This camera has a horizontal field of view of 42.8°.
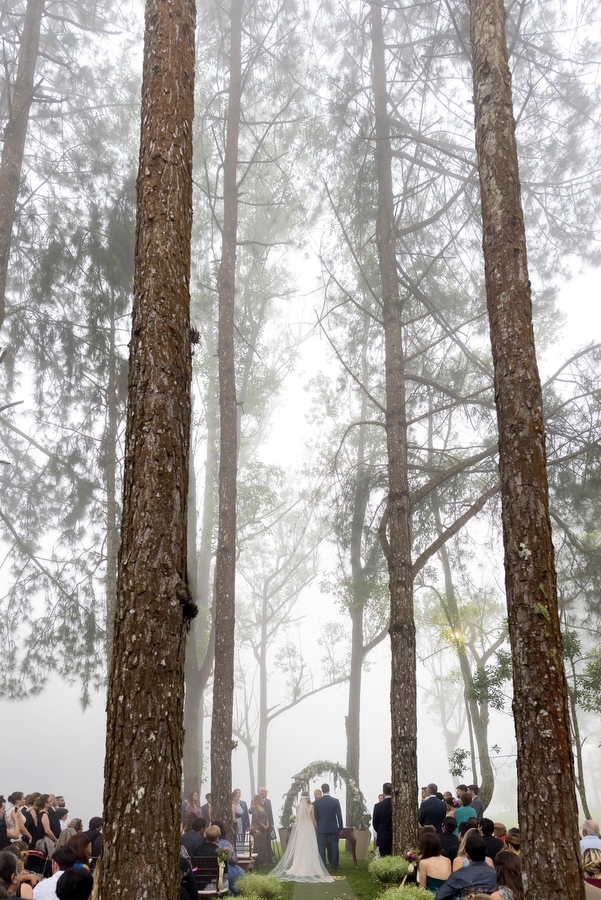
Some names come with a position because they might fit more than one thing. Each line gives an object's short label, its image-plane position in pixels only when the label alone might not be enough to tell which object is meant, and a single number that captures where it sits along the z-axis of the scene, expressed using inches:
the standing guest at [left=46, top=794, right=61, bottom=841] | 360.8
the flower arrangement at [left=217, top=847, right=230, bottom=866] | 335.6
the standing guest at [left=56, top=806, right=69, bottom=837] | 388.3
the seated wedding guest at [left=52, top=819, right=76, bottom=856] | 306.3
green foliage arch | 560.1
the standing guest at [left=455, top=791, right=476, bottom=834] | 402.3
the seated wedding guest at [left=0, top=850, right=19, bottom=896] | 211.6
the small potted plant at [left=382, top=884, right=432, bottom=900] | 253.4
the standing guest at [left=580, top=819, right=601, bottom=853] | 285.9
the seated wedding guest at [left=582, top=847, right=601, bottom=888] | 223.9
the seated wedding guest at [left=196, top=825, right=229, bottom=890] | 329.4
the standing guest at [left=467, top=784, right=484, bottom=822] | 460.1
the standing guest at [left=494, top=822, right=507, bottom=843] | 322.3
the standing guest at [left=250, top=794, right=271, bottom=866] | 542.0
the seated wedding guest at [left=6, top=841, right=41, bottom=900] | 218.5
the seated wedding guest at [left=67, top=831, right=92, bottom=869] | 233.8
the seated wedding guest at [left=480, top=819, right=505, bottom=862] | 286.4
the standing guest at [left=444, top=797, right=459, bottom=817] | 445.2
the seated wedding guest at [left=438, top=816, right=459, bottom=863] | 311.4
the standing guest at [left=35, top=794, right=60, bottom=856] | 343.6
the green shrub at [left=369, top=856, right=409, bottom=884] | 332.8
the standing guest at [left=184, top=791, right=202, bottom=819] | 475.3
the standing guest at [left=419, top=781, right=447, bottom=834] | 407.8
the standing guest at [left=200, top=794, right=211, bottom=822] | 497.1
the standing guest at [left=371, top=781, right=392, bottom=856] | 406.0
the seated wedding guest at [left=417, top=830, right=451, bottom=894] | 266.8
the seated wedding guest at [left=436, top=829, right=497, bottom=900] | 216.7
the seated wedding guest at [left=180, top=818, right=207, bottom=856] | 331.9
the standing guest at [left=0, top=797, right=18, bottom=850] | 309.9
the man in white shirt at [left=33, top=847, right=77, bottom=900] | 212.1
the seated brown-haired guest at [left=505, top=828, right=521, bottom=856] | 277.0
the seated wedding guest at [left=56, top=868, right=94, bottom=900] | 171.5
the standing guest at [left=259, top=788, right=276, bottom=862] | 579.5
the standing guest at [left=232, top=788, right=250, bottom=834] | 521.0
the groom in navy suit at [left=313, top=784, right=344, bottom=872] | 494.3
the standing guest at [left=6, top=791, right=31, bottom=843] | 329.4
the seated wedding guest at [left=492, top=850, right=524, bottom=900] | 202.2
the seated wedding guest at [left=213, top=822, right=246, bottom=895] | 356.2
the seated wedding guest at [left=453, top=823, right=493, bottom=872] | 241.0
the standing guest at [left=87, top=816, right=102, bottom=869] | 305.4
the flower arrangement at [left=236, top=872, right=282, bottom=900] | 343.0
